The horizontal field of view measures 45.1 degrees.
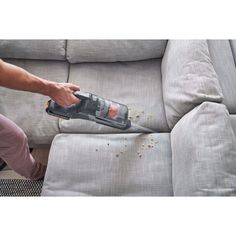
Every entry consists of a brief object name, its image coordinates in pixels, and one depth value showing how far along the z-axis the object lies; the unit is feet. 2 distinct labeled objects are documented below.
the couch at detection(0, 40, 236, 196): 3.24
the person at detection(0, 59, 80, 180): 3.14
